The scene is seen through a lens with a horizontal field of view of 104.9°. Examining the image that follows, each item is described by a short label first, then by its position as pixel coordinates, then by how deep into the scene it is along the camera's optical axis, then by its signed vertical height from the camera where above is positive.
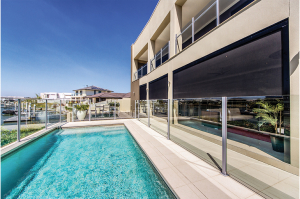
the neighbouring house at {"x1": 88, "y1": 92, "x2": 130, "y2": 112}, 17.32 -0.15
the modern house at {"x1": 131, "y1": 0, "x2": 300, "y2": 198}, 2.34 +0.21
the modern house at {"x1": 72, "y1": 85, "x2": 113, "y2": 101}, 42.03 +3.20
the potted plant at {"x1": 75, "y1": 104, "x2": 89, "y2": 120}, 9.75 -0.84
